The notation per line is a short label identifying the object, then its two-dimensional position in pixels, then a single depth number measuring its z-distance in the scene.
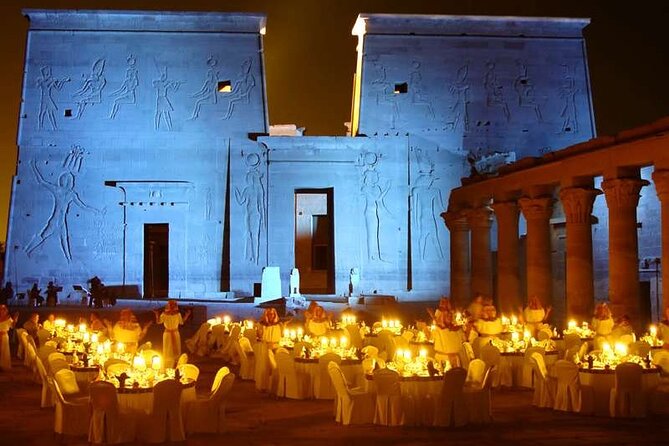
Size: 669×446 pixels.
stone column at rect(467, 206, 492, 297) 23.80
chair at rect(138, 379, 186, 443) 9.09
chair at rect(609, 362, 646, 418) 10.70
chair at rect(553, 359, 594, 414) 11.02
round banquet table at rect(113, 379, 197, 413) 9.12
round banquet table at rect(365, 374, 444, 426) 10.01
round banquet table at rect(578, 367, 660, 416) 10.91
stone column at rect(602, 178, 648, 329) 16.45
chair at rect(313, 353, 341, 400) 12.34
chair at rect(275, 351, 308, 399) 12.52
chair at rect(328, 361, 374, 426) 10.14
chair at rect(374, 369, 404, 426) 9.95
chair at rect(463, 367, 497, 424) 10.16
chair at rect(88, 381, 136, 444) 8.91
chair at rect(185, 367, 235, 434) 9.64
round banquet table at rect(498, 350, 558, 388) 13.42
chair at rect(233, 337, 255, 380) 14.95
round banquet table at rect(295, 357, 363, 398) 11.98
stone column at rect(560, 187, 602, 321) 18.05
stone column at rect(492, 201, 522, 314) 21.59
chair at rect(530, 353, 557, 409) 11.45
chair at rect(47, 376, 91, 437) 9.57
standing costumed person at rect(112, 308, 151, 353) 13.02
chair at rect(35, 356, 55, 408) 11.50
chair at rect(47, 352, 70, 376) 10.80
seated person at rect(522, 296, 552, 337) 15.84
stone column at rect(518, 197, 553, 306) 19.77
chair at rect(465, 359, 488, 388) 10.48
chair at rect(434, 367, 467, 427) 9.91
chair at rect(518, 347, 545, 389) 13.11
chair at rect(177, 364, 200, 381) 9.91
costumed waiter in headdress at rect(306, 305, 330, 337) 14.66
